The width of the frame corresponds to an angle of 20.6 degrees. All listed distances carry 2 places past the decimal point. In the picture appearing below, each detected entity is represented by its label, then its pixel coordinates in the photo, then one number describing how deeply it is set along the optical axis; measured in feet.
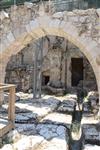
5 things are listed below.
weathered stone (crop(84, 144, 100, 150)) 17.16
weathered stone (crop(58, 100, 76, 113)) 30.07
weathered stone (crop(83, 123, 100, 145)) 19.03
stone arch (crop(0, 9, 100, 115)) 24.00
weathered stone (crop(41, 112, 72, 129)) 24.08
